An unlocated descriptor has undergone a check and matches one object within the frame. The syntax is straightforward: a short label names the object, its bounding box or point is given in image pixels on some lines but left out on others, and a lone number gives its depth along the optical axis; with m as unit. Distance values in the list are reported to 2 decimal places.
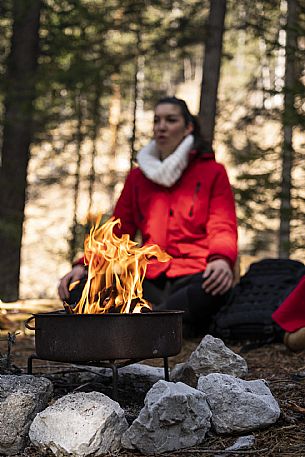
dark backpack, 5.11
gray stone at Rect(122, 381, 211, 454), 2.73
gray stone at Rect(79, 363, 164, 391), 3.73
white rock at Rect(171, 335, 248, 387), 3.55
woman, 5.20
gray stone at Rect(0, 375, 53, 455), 2.86
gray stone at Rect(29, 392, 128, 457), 2.70
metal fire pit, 3.09
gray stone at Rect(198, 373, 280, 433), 2.88
